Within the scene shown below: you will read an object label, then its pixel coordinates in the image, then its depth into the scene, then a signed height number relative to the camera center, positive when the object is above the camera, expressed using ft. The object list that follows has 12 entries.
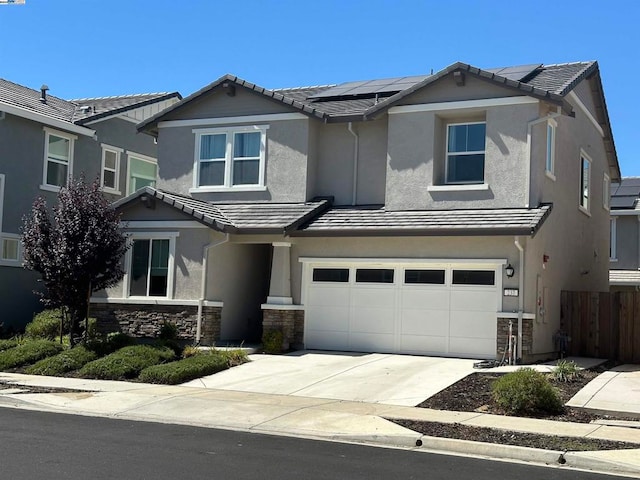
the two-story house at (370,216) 63.00 +6.74
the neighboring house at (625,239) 108.17 +9.39
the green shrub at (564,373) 53.26 -4.29
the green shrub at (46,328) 69.21 -3.62
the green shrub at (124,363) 55.11 -5.09
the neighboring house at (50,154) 78.54 +13.95
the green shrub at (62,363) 56.49 -5.35
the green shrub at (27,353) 58.56 -4.99
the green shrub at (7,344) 63.00 -4.67
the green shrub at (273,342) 65.16 -3.77
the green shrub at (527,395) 43.27 -4.76
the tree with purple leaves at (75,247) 60.49 +2.94
